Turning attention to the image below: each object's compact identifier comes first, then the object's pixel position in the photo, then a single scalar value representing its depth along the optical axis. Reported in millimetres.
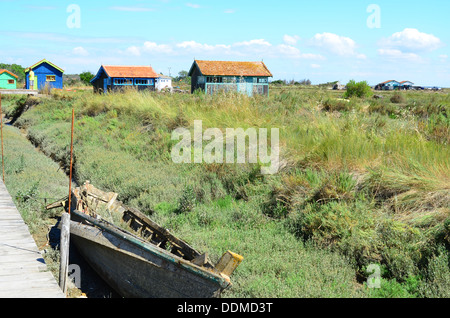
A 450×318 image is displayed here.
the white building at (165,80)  77762
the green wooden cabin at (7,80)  59641
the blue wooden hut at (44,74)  51375
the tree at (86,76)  80600
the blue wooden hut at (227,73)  35188
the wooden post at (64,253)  6367
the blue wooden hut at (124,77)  42312
